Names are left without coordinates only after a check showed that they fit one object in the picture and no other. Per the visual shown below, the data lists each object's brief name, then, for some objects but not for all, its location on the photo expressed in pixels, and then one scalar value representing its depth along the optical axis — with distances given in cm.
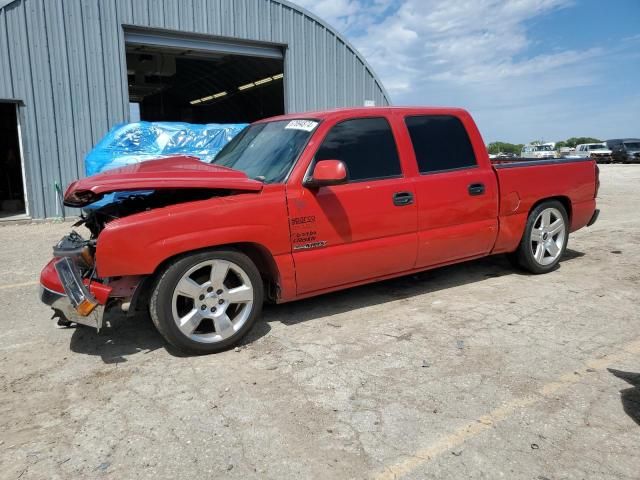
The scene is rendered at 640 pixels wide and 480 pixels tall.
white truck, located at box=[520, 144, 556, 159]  3818
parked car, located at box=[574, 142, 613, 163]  3722
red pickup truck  350
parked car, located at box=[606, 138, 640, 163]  3466
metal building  1106
